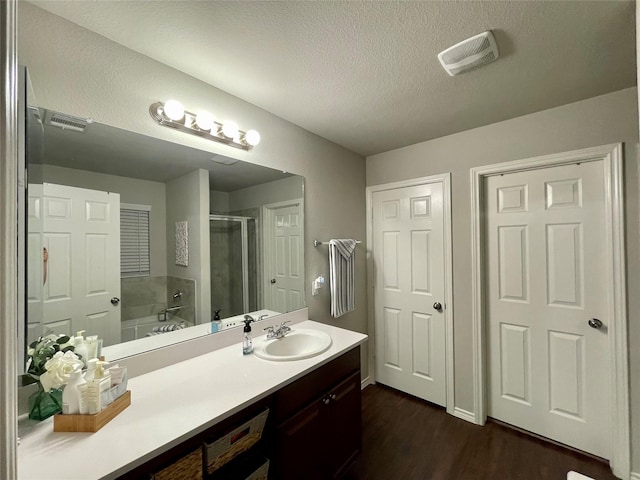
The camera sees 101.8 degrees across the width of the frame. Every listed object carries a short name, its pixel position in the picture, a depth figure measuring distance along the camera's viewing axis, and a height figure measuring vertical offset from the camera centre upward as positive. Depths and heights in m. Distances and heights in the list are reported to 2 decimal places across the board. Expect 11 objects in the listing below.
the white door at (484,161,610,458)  1.68 -0.45
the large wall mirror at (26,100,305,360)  1.03 +0.04
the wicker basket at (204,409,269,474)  0.91 -0.75
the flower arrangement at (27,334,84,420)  0.86 -0.43
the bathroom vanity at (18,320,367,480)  0.74 -0.60
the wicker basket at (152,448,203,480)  0.80 -0.72
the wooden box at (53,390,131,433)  0.83 -0.57
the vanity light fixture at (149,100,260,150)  1.29 +0.65
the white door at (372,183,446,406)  2.24 -0.44
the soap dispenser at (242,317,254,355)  1.41 -0.55
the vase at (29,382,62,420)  0.89 -0.55
